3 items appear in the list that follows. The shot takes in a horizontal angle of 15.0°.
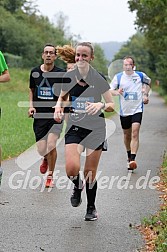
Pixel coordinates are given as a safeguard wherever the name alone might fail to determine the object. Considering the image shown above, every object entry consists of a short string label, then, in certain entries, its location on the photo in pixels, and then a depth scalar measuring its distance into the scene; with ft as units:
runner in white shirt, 39.50
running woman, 24.30
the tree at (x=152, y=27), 103.37
